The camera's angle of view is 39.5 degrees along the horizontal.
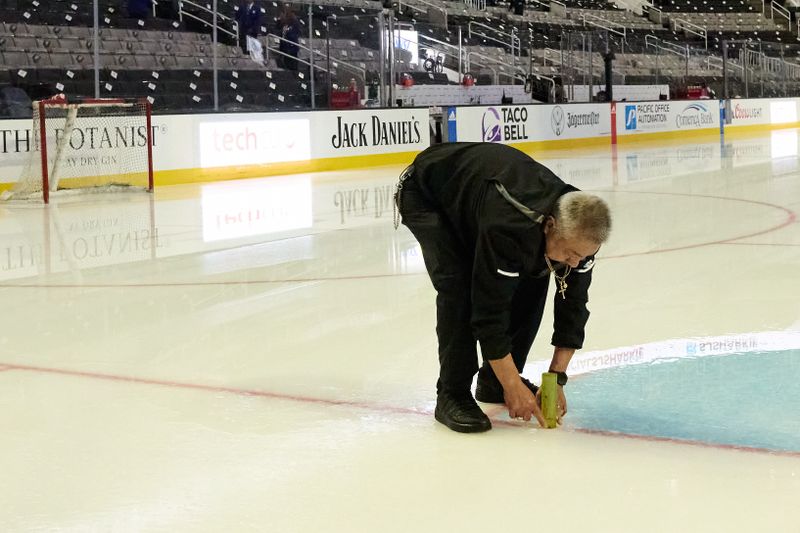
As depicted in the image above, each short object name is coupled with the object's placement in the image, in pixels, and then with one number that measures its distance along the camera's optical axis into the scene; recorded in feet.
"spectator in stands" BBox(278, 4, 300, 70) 55.57
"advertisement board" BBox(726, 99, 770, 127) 91.40
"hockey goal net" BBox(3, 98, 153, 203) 41.75
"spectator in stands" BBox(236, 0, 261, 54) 55.52
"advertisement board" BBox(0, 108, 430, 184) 44.04
